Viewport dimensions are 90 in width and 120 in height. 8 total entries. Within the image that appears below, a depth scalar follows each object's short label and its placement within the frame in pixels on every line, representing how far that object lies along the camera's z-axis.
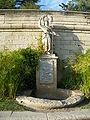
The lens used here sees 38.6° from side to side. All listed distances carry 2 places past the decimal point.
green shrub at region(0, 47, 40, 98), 3.49
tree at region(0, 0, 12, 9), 12.25
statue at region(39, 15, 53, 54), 4.56
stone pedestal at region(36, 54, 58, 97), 4.31
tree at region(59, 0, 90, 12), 12.35
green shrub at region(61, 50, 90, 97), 4.00
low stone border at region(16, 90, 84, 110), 3.14
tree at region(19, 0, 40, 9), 12.62
